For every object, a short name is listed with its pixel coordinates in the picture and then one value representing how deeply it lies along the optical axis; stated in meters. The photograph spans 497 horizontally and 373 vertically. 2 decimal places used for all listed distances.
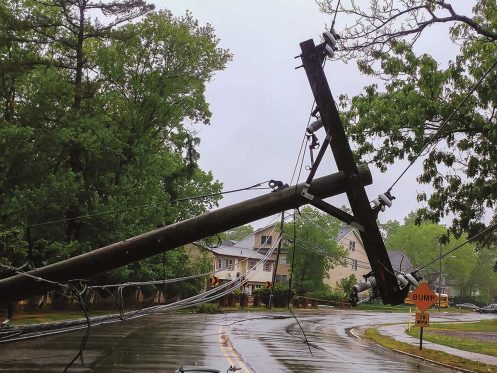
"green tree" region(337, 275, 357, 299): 64.25
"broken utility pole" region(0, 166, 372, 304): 5.49
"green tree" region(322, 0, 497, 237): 12.85
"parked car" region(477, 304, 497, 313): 76.88
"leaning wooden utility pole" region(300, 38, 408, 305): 5.32
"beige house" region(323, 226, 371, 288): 78.88
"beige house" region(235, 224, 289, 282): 75.46
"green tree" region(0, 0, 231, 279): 29.00
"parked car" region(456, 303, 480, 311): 90.24
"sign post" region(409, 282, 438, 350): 20.12
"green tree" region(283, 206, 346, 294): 62.25
